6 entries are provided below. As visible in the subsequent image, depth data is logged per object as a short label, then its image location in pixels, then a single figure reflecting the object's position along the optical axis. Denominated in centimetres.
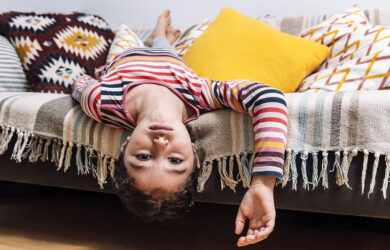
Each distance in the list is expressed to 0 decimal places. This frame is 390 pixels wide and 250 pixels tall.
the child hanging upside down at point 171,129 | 73
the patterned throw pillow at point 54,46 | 146
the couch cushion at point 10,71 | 135
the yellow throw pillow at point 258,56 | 121
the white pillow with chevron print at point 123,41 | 158
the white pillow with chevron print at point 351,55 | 103
